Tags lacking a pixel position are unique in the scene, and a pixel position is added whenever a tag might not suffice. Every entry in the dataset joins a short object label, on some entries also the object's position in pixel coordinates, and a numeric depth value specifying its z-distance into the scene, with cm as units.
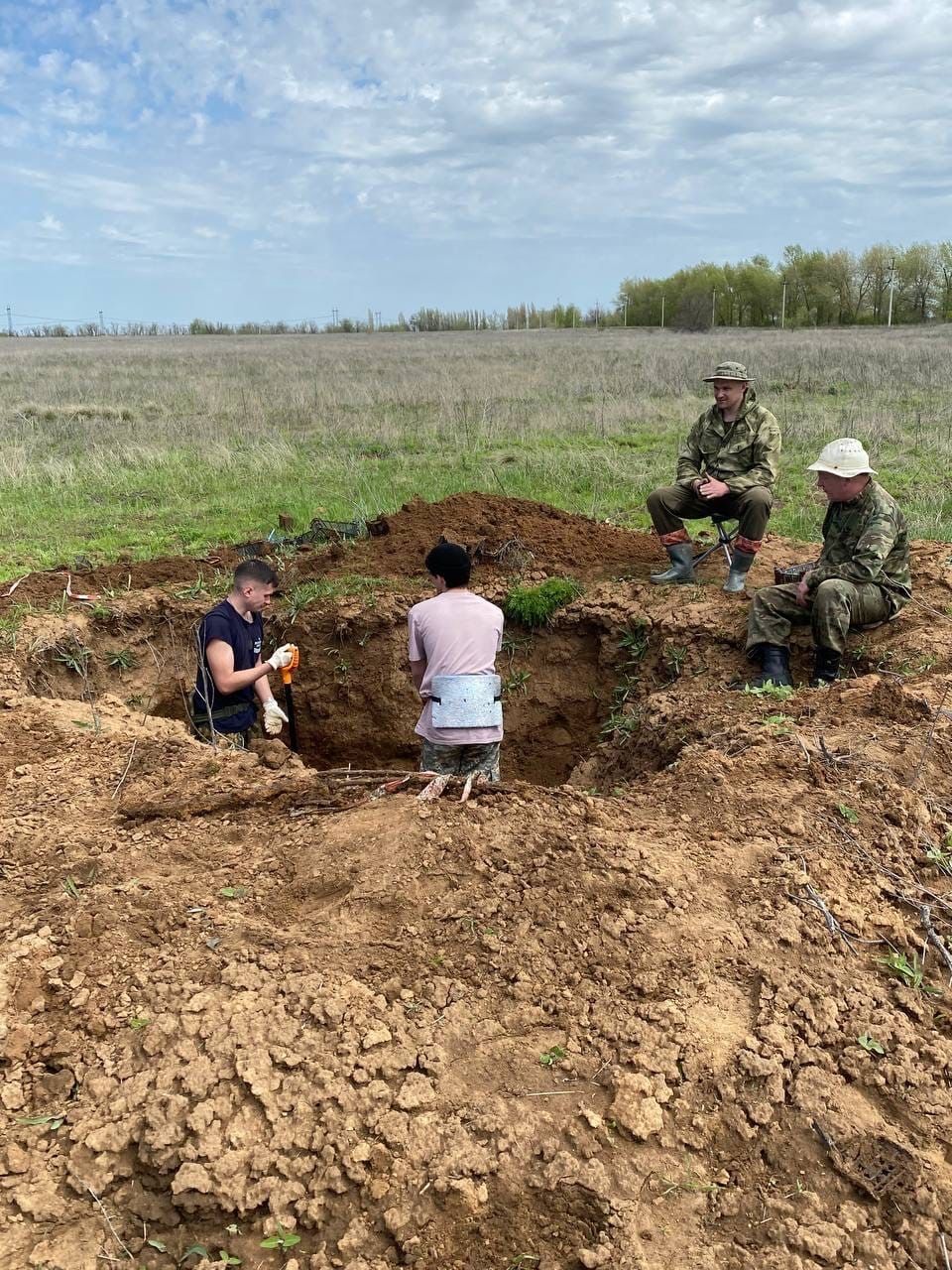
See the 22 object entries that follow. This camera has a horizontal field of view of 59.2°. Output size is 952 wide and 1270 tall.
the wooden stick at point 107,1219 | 182
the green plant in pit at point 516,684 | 579
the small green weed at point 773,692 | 420
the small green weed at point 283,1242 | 182
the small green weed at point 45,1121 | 204
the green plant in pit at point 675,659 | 513
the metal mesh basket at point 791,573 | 527
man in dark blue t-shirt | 429
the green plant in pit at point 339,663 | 587
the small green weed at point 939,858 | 288
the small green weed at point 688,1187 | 188
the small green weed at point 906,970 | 239
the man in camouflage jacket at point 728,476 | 553
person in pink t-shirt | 379
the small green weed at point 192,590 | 603
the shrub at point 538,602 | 580
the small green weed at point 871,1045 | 217
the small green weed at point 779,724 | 370
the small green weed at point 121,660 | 552
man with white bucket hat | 451
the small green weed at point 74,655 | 524
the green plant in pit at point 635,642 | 542
